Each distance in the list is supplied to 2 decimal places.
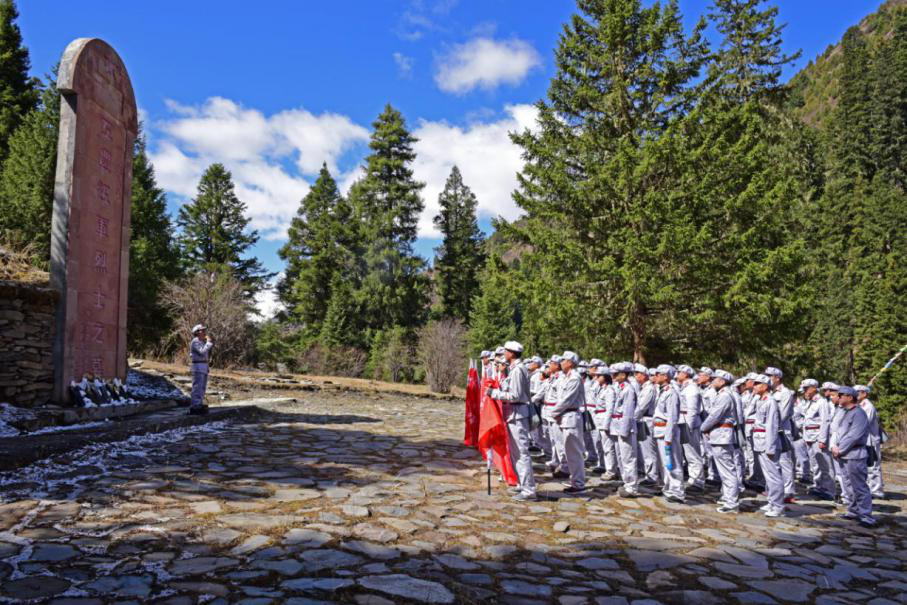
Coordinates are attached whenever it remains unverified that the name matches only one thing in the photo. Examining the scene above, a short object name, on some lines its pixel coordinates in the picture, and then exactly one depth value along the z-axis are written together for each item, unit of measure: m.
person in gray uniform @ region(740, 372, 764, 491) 9.52
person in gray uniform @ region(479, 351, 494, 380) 10.66
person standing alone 11.38
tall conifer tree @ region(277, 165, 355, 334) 44.66
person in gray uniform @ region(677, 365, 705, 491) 8.41
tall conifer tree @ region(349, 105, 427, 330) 41.72
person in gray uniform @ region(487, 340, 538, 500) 7.52
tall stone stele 10.05
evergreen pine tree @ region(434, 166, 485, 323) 49.38
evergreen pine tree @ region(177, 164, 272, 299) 43.91
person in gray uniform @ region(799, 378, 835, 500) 9.54
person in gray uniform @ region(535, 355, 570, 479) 8.61
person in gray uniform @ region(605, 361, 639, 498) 8.22
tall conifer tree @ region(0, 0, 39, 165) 31.64
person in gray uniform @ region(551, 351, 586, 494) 7.95
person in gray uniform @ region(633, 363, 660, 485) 8.88
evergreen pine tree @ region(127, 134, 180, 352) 27.17
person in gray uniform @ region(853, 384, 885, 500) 9.37
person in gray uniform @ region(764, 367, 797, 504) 8.78
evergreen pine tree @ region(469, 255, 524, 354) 40.38
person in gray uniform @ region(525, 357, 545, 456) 11.24
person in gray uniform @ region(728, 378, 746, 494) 8.01
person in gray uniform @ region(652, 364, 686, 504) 7.84
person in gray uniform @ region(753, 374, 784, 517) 7.58
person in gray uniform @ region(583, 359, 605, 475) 10.41
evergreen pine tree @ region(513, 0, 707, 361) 16.28
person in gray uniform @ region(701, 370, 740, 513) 7.62
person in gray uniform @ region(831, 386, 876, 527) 7.46
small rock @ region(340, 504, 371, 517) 5.68
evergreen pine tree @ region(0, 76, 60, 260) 23.98
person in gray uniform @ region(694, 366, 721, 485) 8.60
